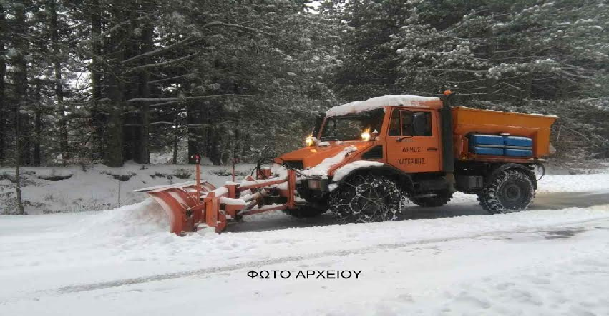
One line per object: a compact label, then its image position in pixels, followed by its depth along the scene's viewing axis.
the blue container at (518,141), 9.19
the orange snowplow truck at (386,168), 7.11
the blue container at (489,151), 8.73
